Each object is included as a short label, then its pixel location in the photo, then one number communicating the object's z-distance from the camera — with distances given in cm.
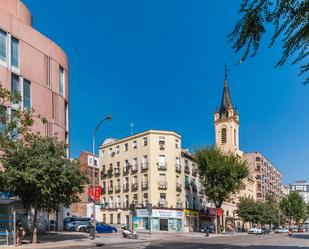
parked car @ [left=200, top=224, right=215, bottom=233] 4366
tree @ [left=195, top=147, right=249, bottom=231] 4003
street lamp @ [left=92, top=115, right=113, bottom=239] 2252
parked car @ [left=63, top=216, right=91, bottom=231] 3186
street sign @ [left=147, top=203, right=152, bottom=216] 2413
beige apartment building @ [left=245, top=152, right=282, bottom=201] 7751
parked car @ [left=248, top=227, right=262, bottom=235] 4557
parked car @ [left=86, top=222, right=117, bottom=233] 3121
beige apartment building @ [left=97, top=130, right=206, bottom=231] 4183
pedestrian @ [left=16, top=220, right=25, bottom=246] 1791
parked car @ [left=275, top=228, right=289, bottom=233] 5602
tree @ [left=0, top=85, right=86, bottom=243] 1804
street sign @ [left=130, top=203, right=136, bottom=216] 2341
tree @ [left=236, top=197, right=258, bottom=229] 5153
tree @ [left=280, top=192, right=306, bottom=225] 7849
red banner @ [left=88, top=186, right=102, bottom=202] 2316
